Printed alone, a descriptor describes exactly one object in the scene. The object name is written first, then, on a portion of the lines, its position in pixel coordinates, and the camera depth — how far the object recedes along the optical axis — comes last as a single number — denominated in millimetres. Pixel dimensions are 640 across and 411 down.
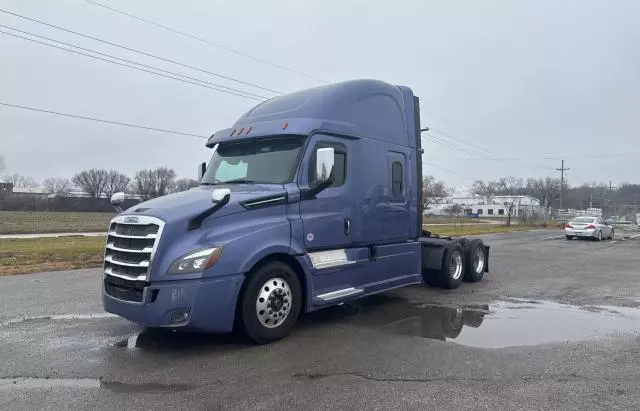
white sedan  28697
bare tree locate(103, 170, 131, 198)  130250
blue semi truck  5219
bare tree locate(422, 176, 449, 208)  73962
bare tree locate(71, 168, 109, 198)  131250
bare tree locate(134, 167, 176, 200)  113562
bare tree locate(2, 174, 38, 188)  144750
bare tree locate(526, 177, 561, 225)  72988
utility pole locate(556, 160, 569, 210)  65325
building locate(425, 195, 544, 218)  103100
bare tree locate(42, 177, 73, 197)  134500
